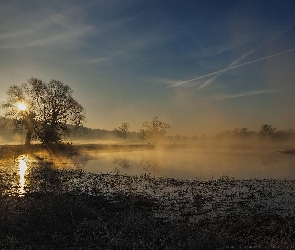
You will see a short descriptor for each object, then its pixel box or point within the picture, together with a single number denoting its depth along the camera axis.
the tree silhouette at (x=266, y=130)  168.57
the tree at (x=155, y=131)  151.00
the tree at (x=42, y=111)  68.50
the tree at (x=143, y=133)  154.38
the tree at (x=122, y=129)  167.09
